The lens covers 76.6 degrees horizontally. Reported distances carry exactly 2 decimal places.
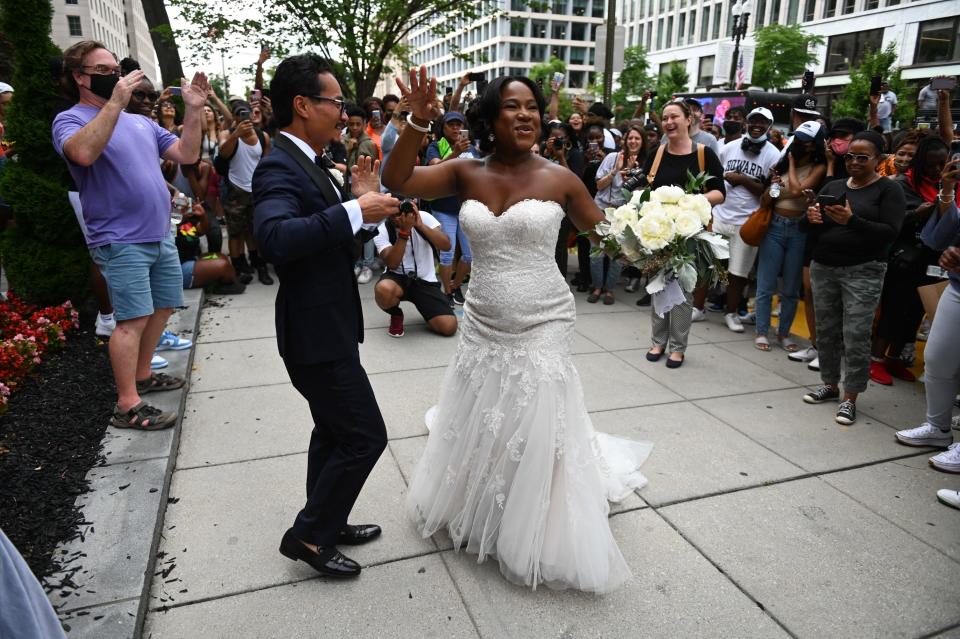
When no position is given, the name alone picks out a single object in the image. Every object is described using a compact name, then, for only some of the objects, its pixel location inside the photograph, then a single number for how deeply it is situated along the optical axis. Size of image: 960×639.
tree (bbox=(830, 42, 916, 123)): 28.62
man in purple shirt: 3.69
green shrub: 5.58
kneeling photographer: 6.49
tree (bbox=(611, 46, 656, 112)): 61.81
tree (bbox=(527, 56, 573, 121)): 66.00
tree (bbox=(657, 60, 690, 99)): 53.55
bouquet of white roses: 3.34
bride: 2.84
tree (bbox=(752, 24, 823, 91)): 44.31
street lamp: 20.58
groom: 2.29
